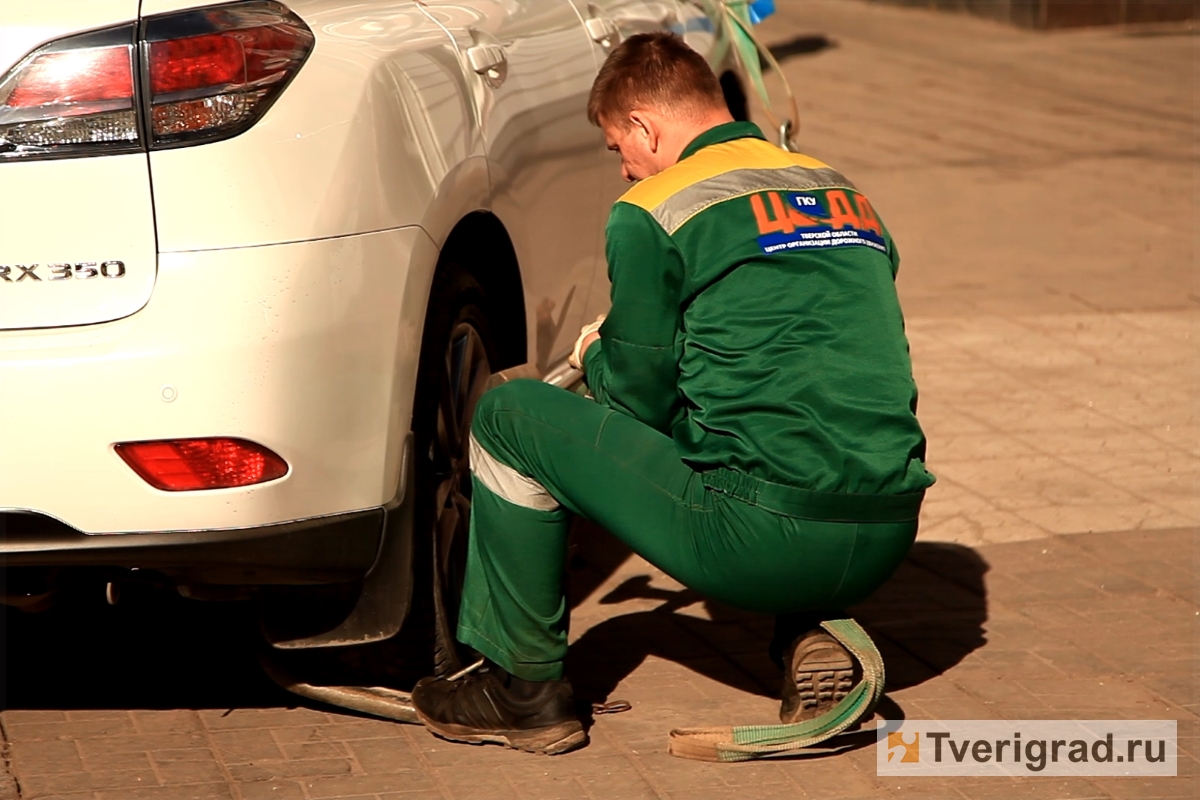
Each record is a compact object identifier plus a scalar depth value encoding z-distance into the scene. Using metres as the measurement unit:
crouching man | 6.61
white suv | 5.93
